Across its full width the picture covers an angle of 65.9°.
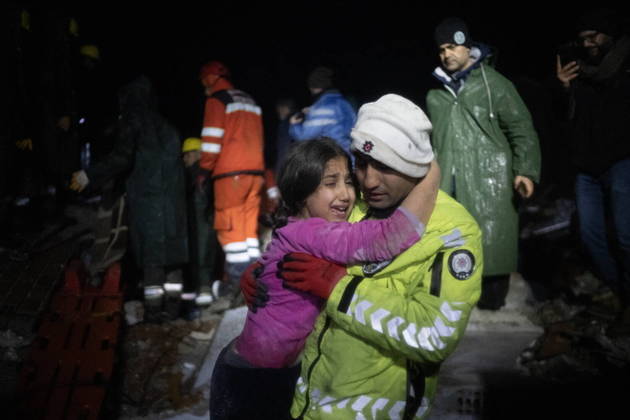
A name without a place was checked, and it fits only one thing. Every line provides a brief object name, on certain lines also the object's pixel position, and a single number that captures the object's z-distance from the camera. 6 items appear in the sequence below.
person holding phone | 3.75
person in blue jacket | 5.28
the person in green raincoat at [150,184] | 4.77
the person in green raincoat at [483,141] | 3.98
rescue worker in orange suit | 5.25
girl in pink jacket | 1.61
